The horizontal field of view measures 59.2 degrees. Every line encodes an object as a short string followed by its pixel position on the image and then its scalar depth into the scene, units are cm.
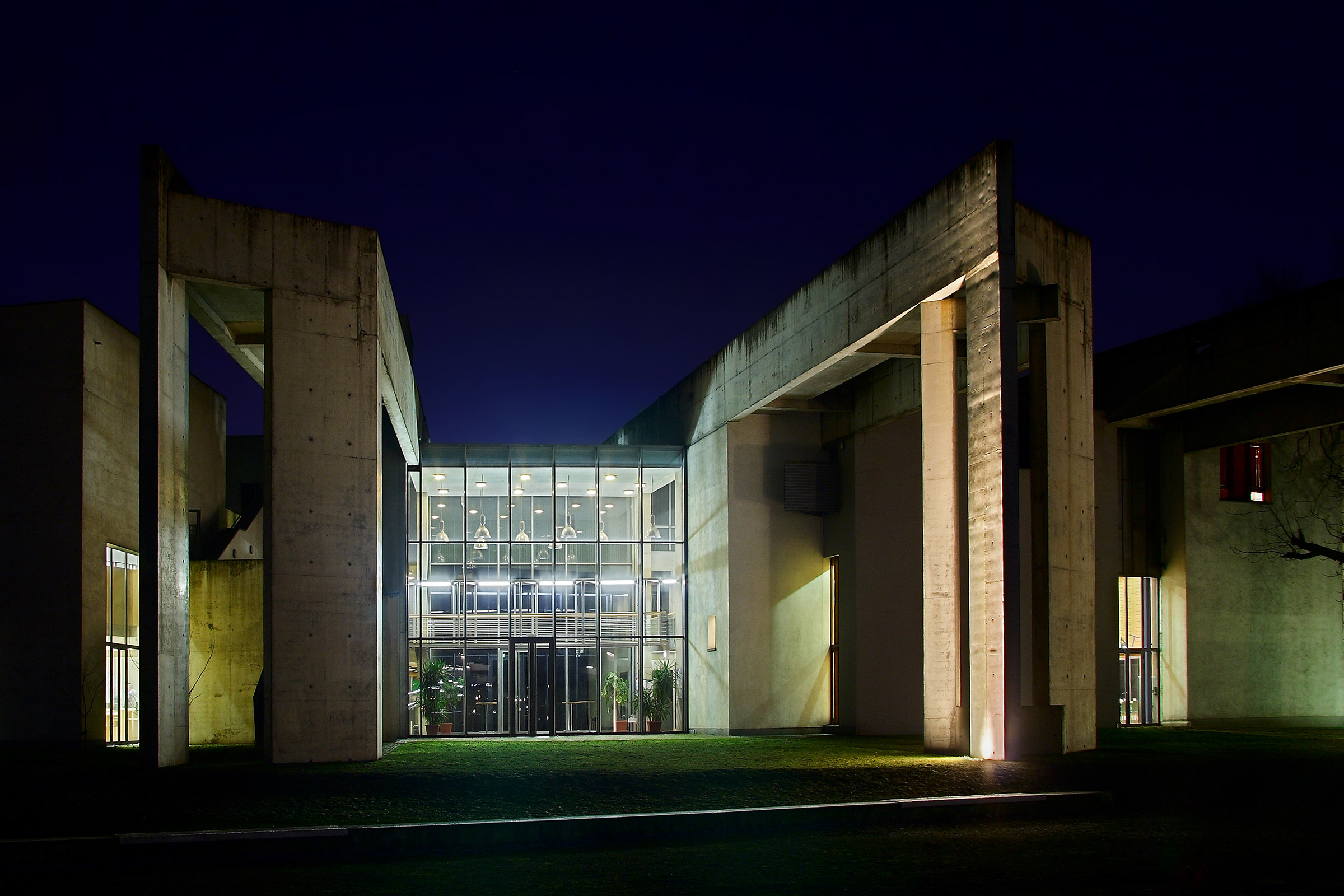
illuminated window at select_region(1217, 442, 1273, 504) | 2631
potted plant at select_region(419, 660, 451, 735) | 2502
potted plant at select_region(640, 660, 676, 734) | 2575
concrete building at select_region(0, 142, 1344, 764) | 1441
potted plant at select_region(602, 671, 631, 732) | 2609
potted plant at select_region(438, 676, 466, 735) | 2523
